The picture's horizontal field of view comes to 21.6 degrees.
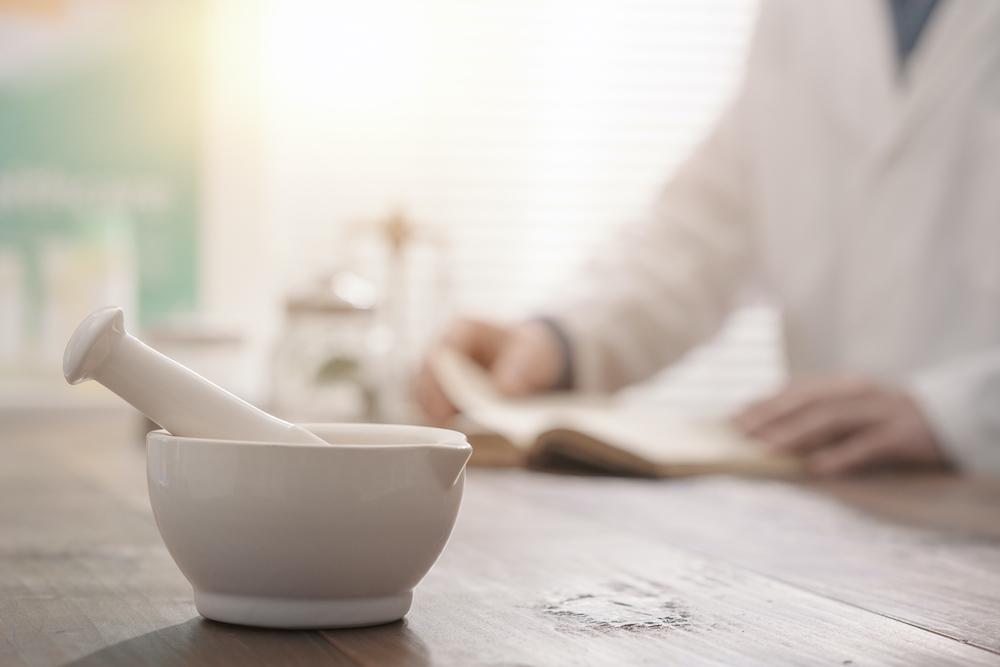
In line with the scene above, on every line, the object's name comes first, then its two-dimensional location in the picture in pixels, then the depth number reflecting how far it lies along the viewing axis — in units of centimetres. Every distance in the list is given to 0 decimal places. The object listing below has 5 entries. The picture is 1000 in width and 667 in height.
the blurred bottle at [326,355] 225
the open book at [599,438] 162
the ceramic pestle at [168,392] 94
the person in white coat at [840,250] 184
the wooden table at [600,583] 92
